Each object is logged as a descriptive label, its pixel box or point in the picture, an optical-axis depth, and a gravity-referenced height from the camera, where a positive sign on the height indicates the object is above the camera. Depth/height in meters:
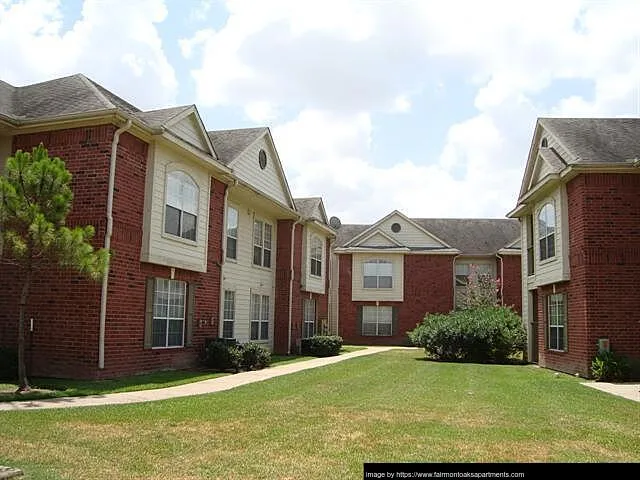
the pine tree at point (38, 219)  11.16 +1.64
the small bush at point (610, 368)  16.19 -1.04
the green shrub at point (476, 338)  23.22 -0.54
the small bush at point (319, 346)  25.22 -1.04
